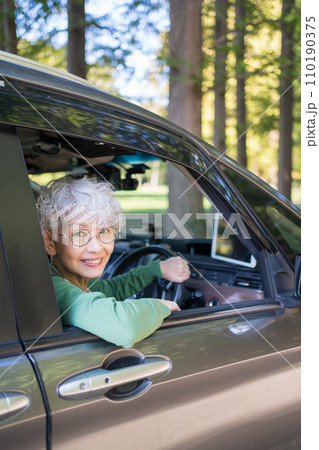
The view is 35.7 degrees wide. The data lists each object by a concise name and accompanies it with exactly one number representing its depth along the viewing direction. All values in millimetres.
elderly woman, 1655
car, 1457
